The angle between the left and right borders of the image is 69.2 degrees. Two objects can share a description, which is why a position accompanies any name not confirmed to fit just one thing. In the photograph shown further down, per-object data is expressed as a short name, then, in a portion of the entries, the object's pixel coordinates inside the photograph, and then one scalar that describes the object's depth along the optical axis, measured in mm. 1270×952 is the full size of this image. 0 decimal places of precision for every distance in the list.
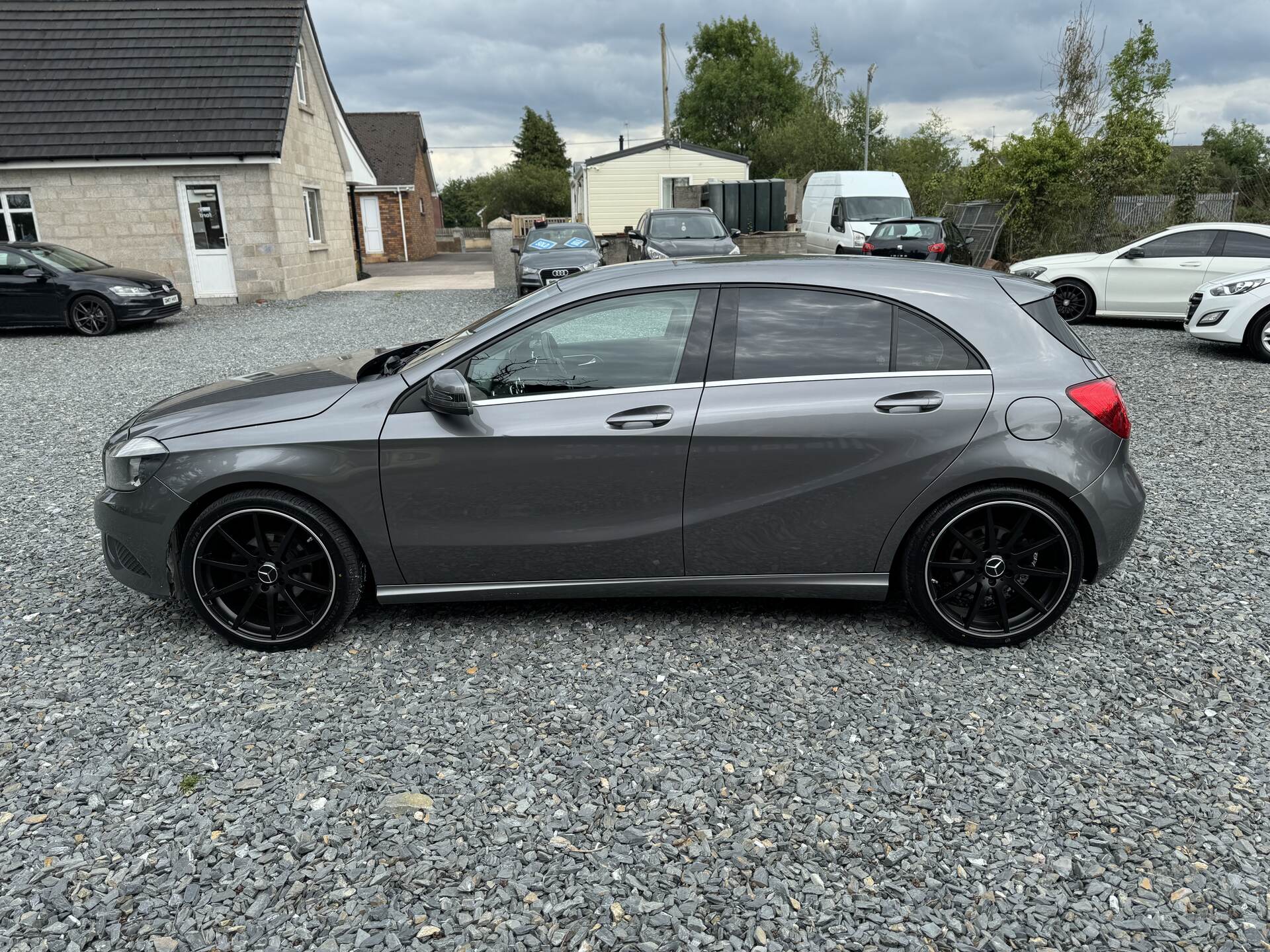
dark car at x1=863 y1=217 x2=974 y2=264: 18016
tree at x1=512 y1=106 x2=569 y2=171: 68688
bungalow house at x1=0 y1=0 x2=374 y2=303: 18781
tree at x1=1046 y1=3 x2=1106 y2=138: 25219
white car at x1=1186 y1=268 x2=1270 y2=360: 10781
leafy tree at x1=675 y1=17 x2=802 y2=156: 67125
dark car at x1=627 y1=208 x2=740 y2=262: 17062
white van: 21094
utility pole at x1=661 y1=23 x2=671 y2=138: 50531
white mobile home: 34656
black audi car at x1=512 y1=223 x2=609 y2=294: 17109
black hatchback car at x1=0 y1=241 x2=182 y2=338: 14555
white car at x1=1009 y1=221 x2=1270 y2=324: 12883
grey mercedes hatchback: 3748
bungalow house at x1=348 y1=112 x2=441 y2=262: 37750
